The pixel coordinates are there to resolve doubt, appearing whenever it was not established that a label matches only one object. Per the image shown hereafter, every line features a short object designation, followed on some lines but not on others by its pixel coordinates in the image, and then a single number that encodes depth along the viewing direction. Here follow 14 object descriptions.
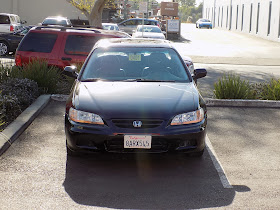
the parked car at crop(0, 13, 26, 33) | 26.64
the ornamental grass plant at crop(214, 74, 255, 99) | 11.46
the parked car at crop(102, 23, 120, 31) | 30.46
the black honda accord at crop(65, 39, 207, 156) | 6.06
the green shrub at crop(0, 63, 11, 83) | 11.42
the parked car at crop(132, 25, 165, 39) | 27.08
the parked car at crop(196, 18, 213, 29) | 74.25
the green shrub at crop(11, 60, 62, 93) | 11.40
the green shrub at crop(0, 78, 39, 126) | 8.97
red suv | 12.10
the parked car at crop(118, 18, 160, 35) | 38.38
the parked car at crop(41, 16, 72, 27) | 29.36
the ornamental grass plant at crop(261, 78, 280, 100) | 11.53
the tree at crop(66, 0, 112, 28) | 24.50
